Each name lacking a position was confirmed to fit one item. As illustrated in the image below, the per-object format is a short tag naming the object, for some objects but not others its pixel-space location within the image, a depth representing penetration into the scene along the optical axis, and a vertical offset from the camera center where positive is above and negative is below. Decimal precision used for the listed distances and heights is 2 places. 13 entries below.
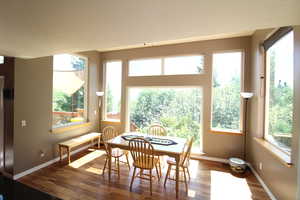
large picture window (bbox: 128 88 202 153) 4.00 -0.30
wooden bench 3.40 -1.08
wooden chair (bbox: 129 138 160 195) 2.47 -0.94
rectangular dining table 2.37 -0.85
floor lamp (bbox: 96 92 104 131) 4.90 -0.14
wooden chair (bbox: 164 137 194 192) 2.53 -1.11
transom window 3.93 +0.99
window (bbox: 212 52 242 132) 3.63 +0.25
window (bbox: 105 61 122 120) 4.79 +0.31
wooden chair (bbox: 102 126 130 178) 3.19 -0.90
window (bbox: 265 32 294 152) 2.15 +0.15
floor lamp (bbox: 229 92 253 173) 3.07 -1.34
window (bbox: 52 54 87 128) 3.63 +0.24
